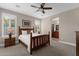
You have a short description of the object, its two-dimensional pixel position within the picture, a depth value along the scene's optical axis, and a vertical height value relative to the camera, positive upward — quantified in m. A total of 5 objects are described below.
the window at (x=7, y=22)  1.44 +0.22
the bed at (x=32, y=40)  1.53 -0.42
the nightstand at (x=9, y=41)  1.52 -0.42
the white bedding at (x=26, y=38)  1.53 -0.33
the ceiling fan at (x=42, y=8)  1.39 +0.65
